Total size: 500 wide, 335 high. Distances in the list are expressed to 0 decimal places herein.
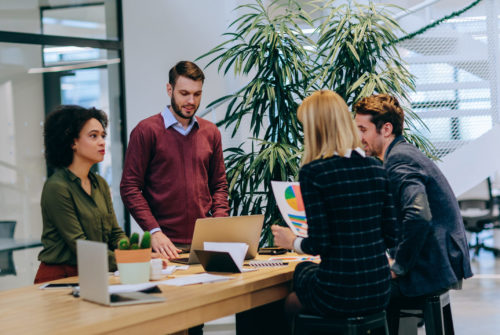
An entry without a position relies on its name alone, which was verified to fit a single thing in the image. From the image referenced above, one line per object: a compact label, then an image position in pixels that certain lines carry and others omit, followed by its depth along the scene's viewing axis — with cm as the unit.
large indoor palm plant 469
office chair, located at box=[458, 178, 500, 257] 840
